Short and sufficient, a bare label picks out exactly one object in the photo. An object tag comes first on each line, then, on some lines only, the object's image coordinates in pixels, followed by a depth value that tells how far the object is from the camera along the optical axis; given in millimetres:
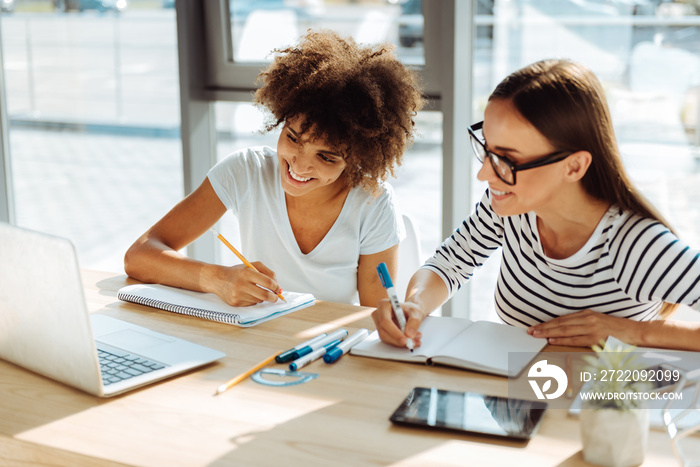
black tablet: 983
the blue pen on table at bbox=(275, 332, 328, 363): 1241
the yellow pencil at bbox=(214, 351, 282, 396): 1130
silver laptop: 1062
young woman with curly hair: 1697
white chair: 1926
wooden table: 930
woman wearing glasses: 1293
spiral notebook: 1442
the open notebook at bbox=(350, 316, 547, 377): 1198
